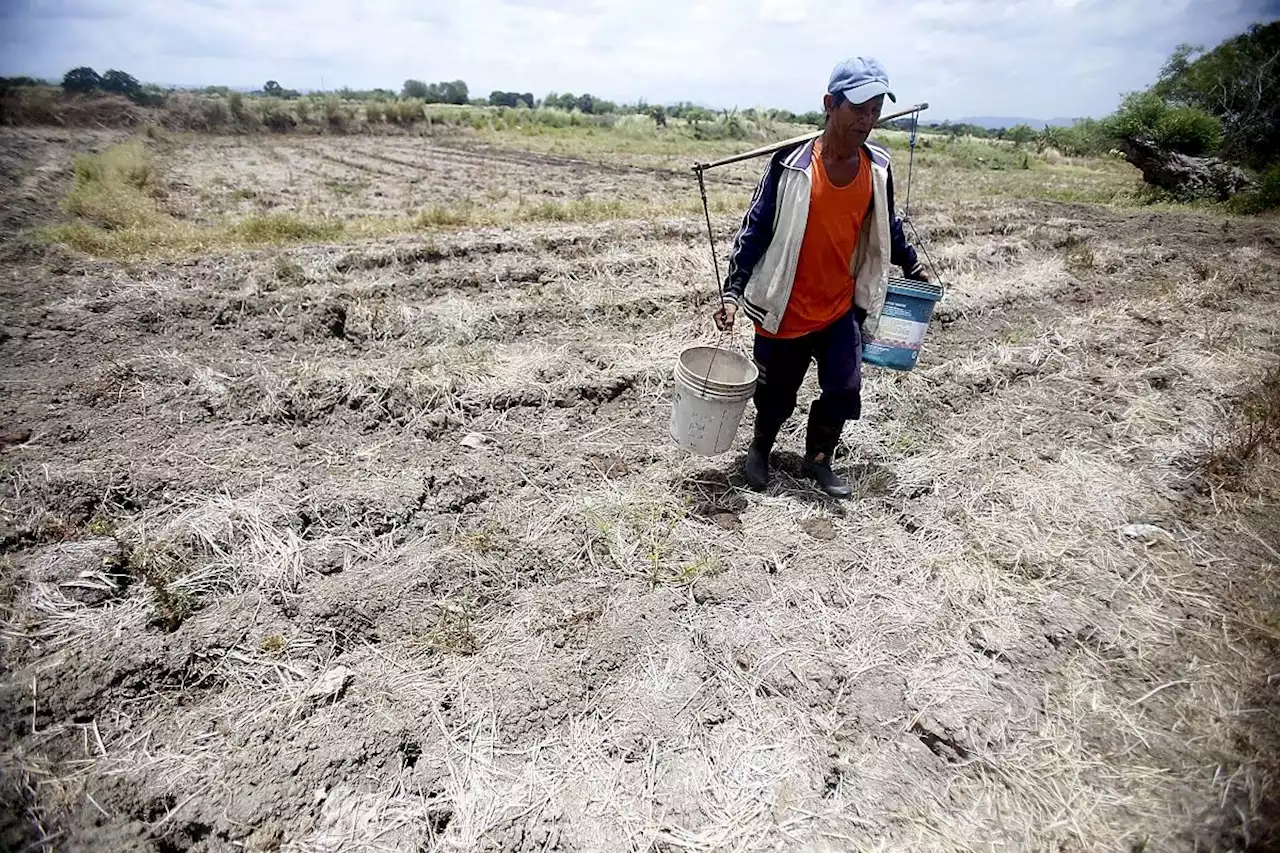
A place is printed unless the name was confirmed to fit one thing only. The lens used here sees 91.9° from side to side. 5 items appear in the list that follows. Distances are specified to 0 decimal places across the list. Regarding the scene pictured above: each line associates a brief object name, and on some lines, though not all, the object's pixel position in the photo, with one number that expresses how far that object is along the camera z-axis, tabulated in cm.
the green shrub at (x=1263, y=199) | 1148
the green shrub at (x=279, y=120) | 2319
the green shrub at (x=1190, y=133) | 1422
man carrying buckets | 252
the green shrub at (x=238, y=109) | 2277
